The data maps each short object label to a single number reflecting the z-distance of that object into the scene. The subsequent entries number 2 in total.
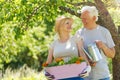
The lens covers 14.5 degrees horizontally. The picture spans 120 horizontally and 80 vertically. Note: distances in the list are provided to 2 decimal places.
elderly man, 5.50
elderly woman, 5.38
